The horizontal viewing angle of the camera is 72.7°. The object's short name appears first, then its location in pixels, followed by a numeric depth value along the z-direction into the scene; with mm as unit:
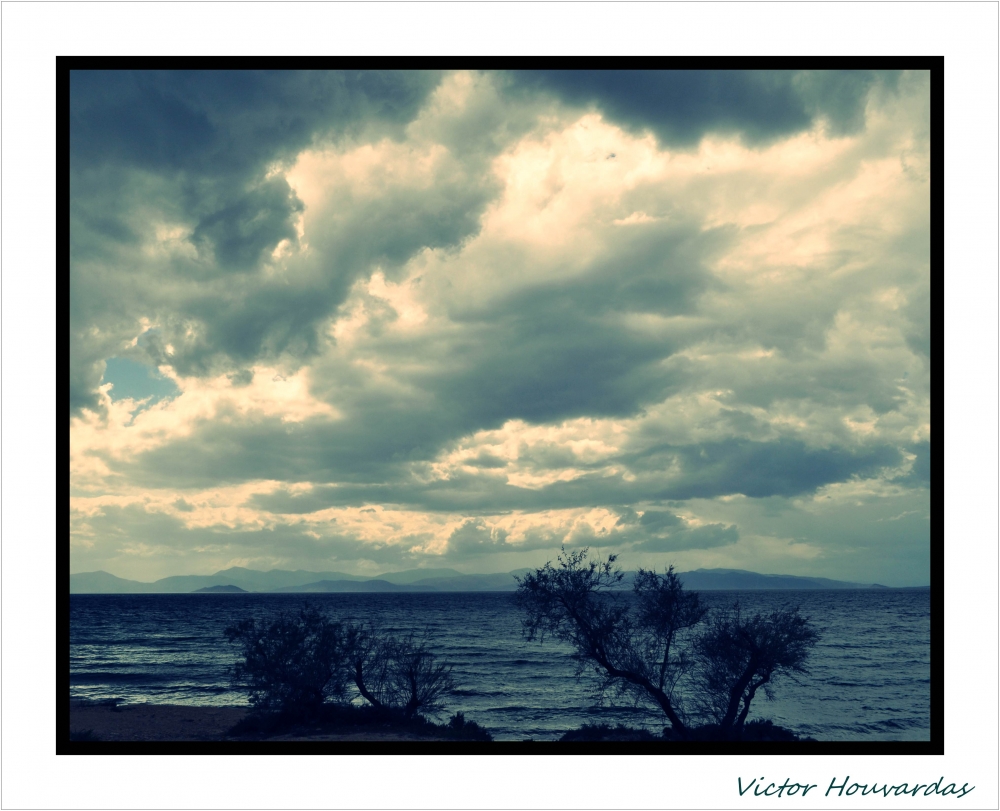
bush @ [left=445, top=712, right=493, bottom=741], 19484
